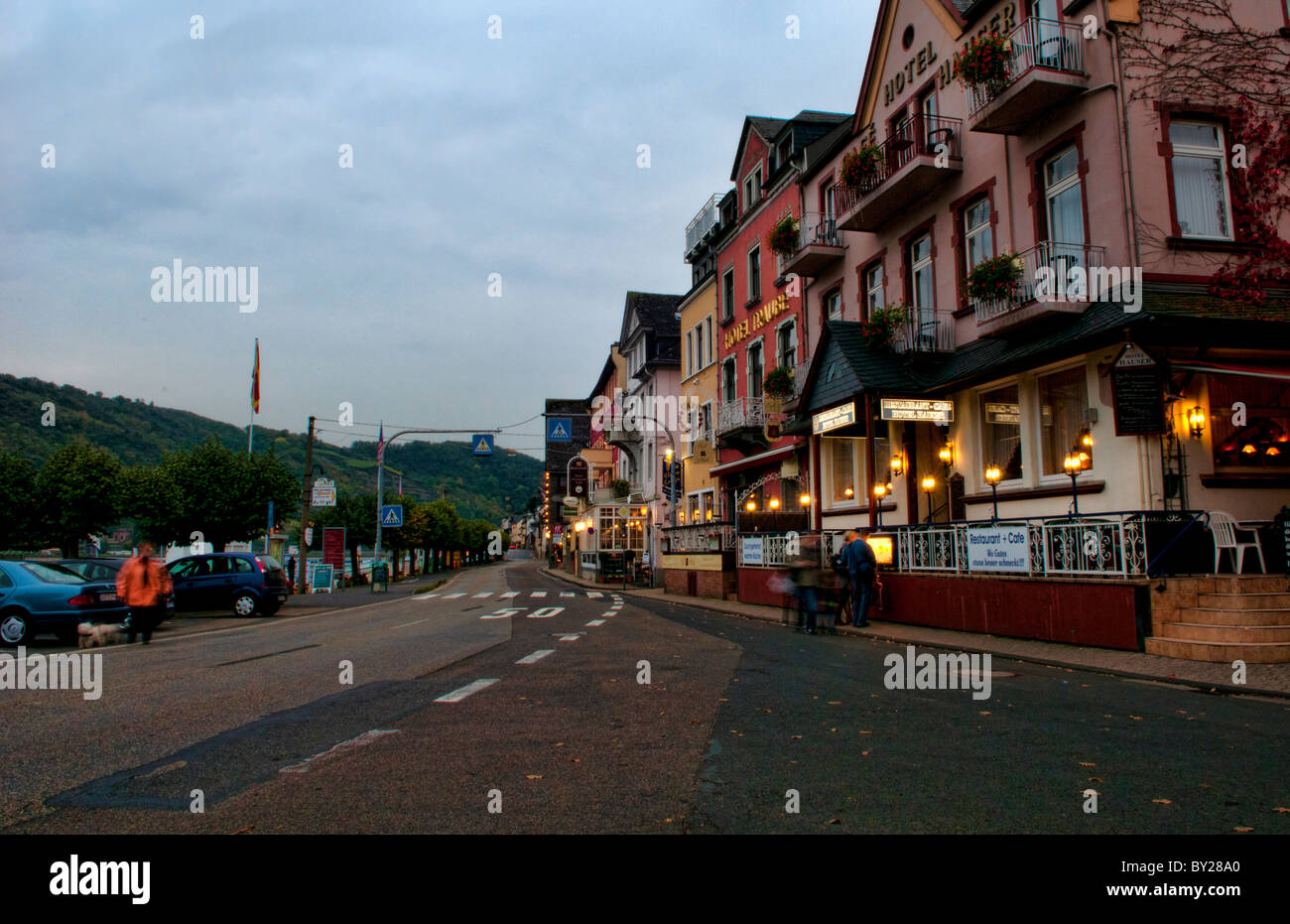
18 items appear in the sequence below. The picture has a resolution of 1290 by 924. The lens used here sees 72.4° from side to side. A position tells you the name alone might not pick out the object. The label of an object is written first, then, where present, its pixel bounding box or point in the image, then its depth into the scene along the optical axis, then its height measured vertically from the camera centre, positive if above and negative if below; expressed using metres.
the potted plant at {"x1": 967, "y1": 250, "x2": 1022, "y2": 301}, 15.50 +4.46
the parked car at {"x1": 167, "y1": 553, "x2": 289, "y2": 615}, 24.02 -1.05
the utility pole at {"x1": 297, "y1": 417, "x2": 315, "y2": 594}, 33.38 +1.50
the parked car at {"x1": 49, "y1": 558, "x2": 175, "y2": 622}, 19.11 -0.46
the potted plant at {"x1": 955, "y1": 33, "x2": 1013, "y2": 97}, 15.86 +8.47
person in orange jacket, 14.74 -0.73
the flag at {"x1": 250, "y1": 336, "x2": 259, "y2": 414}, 39.62 +7.05
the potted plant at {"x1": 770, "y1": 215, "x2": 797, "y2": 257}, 25.34 +8.55
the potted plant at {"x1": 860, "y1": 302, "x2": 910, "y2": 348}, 19.50 +4.60
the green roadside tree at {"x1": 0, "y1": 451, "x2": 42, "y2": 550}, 41.19 +2.32
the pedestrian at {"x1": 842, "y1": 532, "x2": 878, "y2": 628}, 16.84 -0.83
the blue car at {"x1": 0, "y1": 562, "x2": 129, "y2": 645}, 14.70 -0.91
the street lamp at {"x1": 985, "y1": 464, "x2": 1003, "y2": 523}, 16.27 +0.98
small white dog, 14.75 -1.46
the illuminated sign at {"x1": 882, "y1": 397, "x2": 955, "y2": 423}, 18.36 +2.53
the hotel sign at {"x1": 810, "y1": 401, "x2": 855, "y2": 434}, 19.68 +2.63
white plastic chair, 12.44 -0.12
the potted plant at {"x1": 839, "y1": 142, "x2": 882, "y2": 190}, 20.84 +8.67
